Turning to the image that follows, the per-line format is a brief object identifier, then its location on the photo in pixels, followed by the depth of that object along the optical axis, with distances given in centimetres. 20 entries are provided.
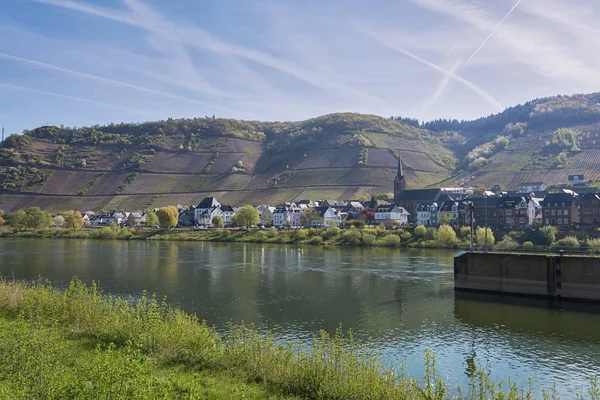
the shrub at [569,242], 7233
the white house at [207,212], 15638
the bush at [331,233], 10422
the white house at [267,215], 15462
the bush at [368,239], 9469
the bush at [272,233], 11012
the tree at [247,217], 12356
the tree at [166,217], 12825
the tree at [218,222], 13389
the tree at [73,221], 13188
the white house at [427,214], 12916
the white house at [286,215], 15112
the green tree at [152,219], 13938
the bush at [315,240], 10126
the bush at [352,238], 9661
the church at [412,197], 14259
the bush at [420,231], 9434
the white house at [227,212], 15788
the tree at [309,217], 13750
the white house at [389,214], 13275
